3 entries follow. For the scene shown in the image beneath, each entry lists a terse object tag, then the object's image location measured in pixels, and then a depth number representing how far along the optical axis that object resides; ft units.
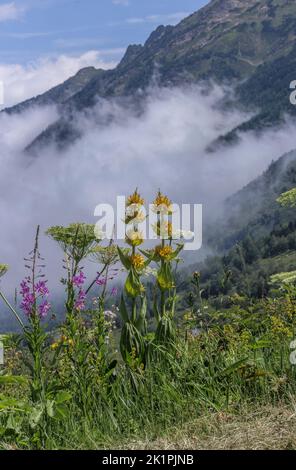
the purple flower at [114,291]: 22.91
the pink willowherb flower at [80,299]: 21.76
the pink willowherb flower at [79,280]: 21.38
